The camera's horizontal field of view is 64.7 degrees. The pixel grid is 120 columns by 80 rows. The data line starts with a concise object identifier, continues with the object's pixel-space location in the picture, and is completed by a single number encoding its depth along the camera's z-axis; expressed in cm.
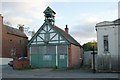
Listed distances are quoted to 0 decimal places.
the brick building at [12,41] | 1826
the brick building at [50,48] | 1470
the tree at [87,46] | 2251
